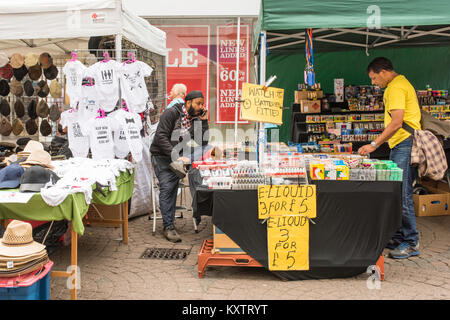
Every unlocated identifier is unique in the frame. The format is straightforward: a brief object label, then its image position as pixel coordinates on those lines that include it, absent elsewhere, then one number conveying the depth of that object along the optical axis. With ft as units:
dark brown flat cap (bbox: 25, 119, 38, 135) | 24.75
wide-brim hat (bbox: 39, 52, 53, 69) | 23.70
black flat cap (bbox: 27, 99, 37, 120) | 24.23
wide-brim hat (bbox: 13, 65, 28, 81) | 23.88
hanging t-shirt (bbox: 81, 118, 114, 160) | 17.53
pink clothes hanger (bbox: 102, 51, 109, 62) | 17.78
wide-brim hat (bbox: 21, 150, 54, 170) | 13.30
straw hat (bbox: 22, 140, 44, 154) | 15.02
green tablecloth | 11.91
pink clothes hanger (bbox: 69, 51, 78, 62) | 18.13
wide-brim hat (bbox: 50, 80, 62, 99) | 23.50
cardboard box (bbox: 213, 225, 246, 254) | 13.89
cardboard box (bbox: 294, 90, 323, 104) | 24.66
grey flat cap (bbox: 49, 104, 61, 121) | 23.94
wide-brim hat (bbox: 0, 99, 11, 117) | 24.64
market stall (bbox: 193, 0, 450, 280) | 13.55
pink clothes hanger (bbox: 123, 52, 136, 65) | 18.31
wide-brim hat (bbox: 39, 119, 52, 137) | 24.77
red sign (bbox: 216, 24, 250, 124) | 36.42
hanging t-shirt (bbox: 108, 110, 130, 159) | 17.85
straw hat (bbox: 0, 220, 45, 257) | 10.40
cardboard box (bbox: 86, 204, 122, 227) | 18.38
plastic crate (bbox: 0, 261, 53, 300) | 10.02
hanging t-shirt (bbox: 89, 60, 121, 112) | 17.70
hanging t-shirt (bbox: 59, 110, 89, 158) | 18.29
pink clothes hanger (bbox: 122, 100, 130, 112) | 18.88
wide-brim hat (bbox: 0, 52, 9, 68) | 23.86
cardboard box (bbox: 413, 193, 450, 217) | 21.20
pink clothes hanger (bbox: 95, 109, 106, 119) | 17.97
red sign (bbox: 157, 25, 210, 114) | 36.55
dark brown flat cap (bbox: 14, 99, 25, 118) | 24.40
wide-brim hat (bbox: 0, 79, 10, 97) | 24.34
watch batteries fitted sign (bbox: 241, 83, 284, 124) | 14.48
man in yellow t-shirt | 15.30
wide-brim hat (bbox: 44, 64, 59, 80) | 23.85
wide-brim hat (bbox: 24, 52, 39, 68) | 23.35
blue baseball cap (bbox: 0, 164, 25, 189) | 12.80
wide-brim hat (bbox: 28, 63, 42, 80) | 23.65
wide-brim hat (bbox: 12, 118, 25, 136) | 24.73
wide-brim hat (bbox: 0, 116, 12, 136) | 24.62
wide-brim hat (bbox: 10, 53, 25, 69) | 23.56
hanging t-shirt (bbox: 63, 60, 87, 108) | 17.85
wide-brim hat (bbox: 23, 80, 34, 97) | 24.26
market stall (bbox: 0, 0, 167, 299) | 12.25
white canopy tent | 17.90
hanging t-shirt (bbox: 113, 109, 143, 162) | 17.76
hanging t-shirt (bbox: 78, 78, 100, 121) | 17.87
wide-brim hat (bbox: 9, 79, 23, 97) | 24.31
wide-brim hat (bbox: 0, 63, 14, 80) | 24.30
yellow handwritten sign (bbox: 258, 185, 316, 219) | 13.39
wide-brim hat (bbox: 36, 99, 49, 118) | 23.84
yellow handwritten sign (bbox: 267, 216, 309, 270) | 13.51
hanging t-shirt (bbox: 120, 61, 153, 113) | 18.10
